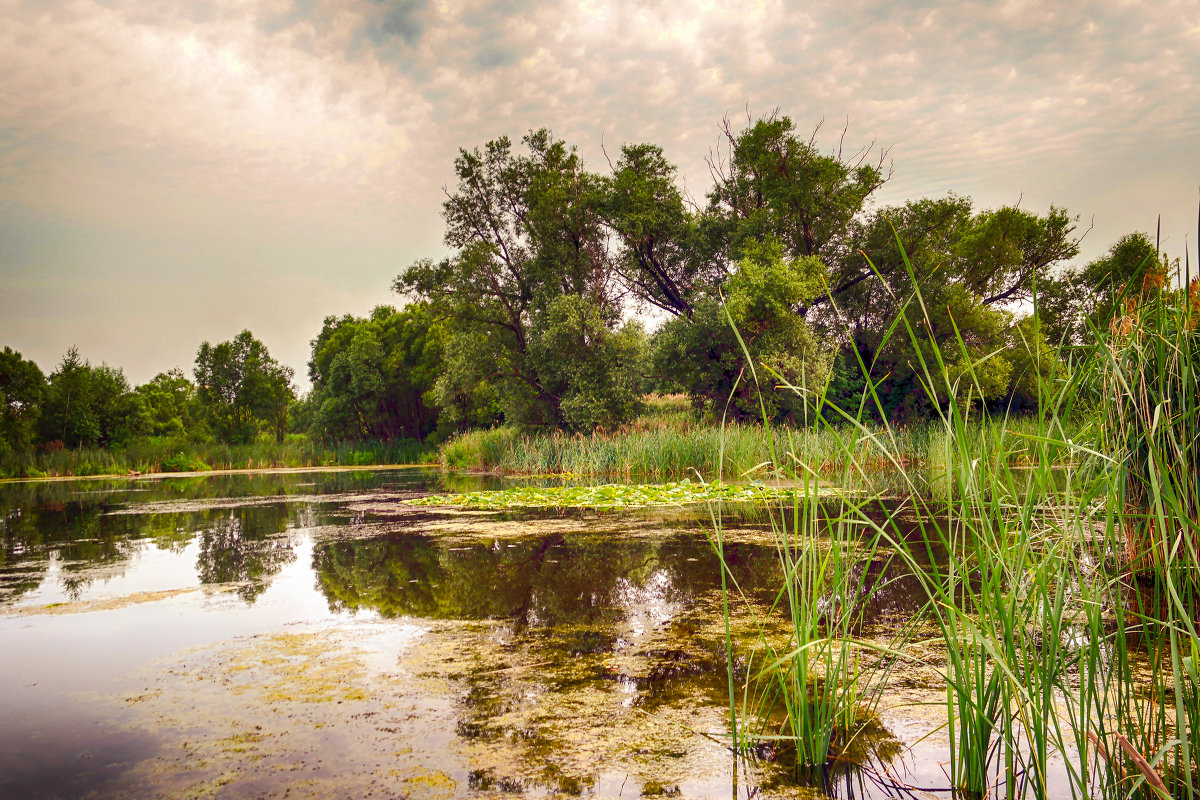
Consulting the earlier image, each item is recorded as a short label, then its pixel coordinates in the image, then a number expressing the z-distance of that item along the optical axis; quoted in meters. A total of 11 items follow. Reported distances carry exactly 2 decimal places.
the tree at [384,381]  31.55
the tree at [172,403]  37.26
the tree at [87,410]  23.67
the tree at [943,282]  20.89
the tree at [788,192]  20.19
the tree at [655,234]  20.80
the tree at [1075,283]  24.73
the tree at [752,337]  17.59
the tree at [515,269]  21.17
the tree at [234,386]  33.62
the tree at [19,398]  22.20
